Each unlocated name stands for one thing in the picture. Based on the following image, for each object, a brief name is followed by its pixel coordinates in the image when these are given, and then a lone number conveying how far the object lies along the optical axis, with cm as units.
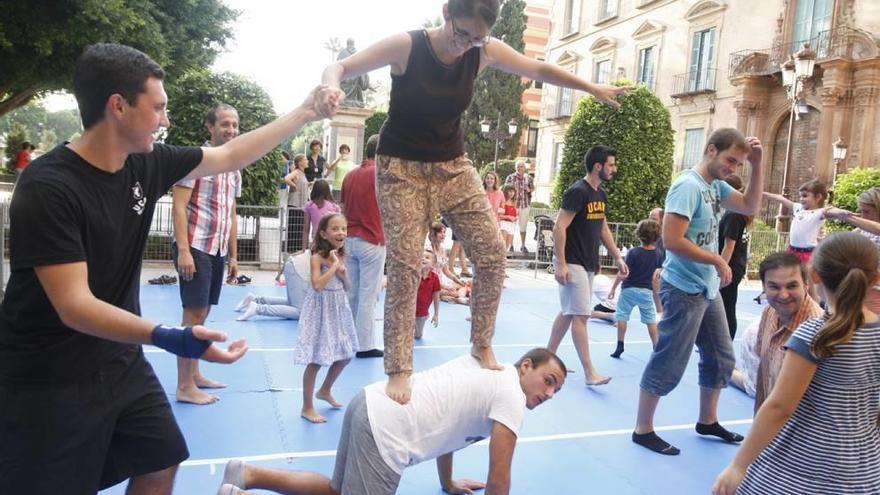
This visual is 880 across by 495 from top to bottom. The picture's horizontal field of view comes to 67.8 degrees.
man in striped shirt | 460
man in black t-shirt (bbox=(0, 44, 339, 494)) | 187
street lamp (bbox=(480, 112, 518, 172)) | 2470
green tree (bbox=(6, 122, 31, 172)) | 3387
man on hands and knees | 274
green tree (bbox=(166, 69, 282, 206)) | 1173
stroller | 1437
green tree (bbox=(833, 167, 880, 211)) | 1491
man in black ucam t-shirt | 563
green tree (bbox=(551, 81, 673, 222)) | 1634
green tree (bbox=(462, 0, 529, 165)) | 3681
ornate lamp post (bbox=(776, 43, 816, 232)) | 1485
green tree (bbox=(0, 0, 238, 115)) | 1138
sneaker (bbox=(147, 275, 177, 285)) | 954
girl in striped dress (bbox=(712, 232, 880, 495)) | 228
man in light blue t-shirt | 407
